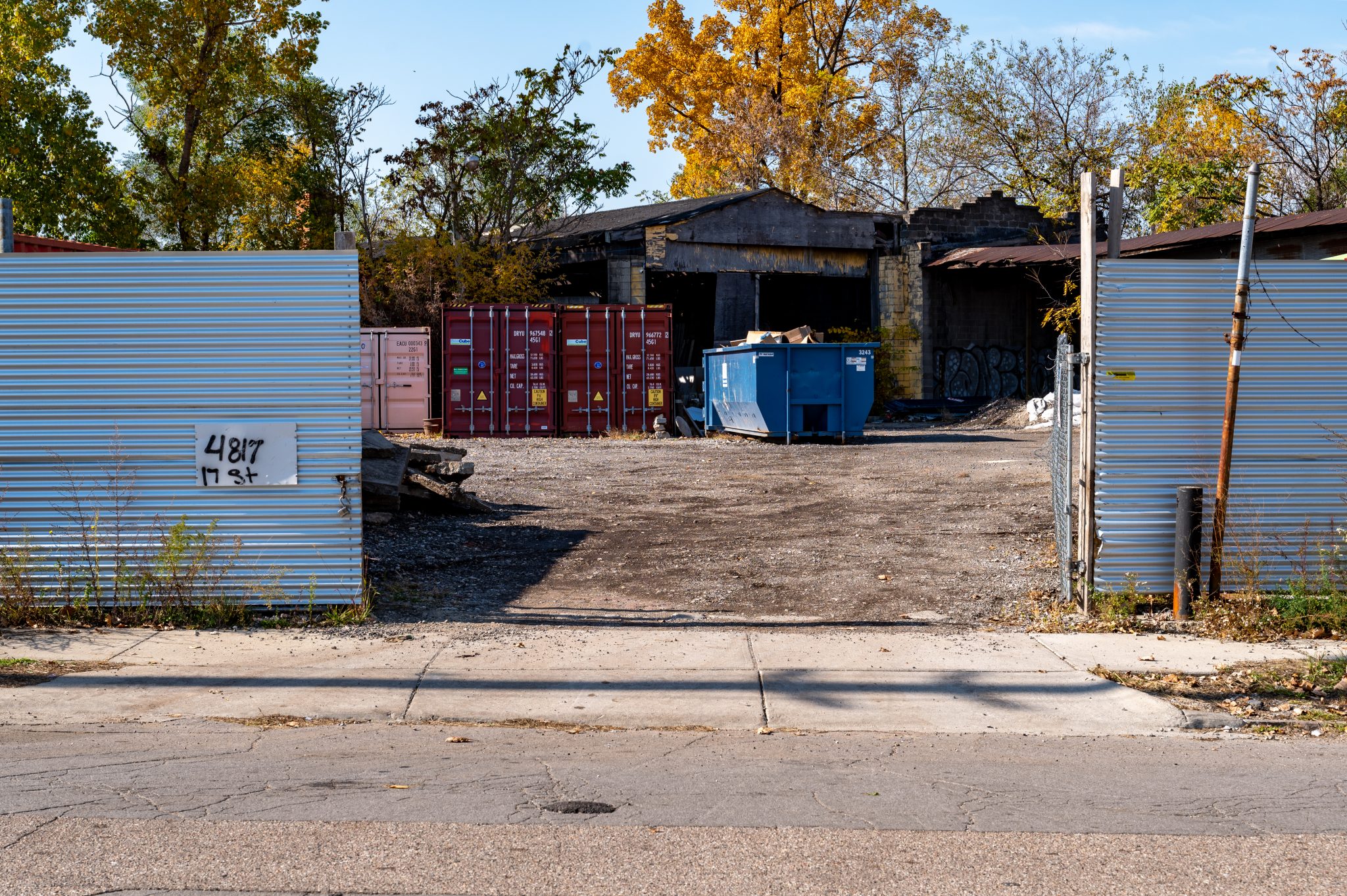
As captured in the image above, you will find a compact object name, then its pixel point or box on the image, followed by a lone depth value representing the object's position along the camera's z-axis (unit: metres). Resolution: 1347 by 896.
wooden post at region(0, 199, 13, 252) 9.73
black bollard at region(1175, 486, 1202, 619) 8.80
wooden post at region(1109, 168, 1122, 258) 8.78
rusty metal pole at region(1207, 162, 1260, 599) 8.72
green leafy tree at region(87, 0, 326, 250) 34.28
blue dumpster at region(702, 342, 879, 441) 23.72
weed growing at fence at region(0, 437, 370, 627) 8.79
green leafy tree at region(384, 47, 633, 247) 35.78
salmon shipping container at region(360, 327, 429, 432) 29.03
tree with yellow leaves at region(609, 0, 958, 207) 50.09
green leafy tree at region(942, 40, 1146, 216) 43.34
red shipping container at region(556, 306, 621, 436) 27.47
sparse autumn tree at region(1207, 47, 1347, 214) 33.94
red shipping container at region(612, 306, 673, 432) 27.59
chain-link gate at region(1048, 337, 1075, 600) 9.25
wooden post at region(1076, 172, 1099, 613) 8.88
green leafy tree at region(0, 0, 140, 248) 33.50
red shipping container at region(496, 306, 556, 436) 27.19
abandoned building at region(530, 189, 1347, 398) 32.03
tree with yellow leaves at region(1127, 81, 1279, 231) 32.75
